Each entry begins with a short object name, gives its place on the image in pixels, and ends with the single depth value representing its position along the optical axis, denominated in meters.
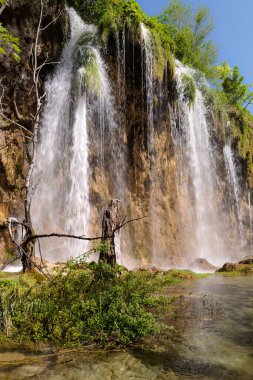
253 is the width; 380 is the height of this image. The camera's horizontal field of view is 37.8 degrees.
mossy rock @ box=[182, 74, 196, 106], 22.11
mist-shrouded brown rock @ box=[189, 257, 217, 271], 17.28
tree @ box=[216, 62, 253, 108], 31.92
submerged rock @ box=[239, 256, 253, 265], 16.69
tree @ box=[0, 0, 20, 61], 6.88
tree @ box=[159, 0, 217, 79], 29.04
